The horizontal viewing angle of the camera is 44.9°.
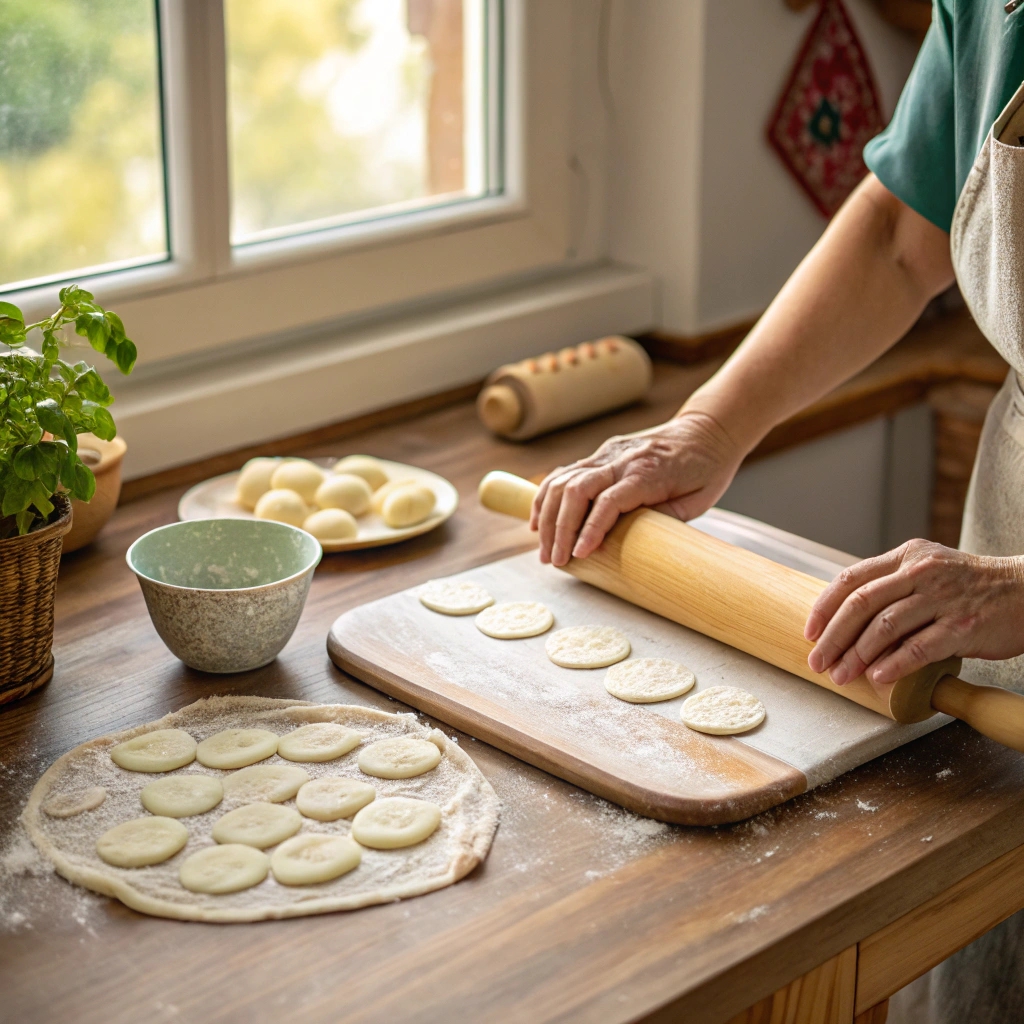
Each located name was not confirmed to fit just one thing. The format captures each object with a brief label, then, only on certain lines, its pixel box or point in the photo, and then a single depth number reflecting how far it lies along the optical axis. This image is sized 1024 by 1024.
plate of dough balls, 1.28
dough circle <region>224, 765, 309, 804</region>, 0.86
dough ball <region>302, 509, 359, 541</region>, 1.26
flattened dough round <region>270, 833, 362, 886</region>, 0.78
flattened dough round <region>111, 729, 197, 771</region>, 0.89
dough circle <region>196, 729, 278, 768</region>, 0.89
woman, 0.90
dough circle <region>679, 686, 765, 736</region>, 0.92
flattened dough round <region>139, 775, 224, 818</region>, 0.84
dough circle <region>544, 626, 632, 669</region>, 1.01
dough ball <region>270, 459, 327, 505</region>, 1.33
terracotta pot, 1.23
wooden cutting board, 0.85
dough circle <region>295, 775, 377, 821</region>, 0.84
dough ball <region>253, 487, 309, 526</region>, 1.28
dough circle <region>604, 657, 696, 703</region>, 0.96
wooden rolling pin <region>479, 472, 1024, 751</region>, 0.89
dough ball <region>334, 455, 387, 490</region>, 1.39
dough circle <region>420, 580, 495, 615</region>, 1.10
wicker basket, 0.93
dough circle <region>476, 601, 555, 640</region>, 1.06
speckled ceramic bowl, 0.98
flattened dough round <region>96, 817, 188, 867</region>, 0.79
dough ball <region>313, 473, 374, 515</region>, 1.31
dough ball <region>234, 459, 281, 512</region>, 1.34
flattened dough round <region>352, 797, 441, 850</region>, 0.81
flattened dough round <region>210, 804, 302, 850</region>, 0.81
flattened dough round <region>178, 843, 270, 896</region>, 0.77
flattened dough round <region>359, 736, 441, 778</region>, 0.88
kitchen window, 1.40
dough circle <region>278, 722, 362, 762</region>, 0.90
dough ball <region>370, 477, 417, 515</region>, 1.34
